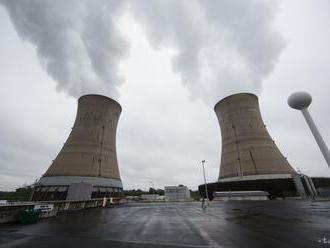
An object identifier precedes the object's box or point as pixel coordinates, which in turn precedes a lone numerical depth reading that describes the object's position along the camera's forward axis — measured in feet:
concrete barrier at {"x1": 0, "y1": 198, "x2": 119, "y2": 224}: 43.83
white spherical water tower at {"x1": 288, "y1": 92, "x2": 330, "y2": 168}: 93.40
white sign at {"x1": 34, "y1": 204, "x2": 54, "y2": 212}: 52.39
